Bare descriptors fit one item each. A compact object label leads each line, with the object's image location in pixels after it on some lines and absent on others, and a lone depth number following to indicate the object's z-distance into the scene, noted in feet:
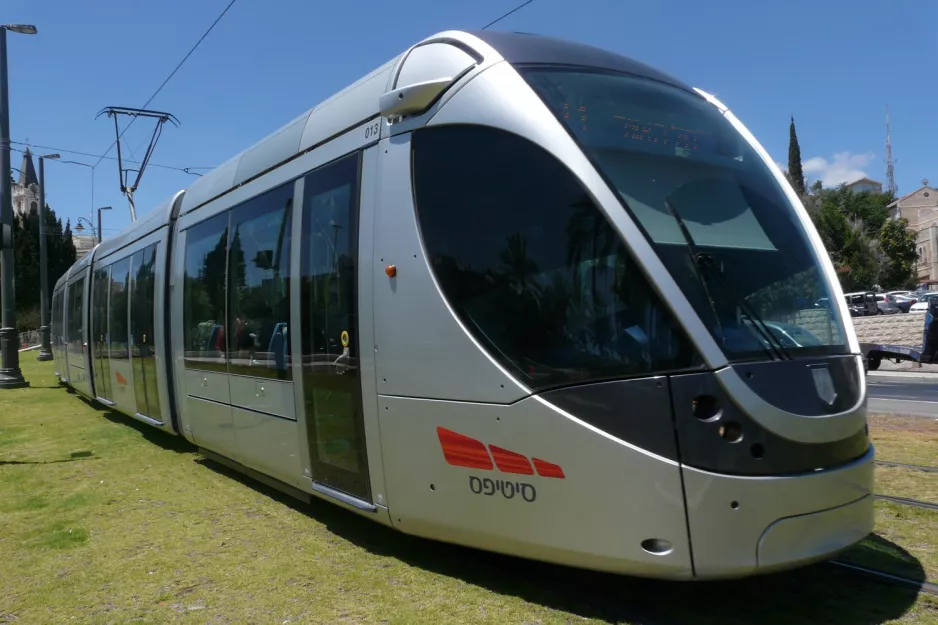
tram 11.92
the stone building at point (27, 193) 275.02
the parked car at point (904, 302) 142.10
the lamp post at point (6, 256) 60.85
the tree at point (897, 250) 189.37
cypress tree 253.65
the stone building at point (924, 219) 248.73
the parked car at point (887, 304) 143.02
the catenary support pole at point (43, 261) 105.60
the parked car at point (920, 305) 123.21
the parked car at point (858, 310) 140.08
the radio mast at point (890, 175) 303.48
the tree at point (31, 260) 207.62
